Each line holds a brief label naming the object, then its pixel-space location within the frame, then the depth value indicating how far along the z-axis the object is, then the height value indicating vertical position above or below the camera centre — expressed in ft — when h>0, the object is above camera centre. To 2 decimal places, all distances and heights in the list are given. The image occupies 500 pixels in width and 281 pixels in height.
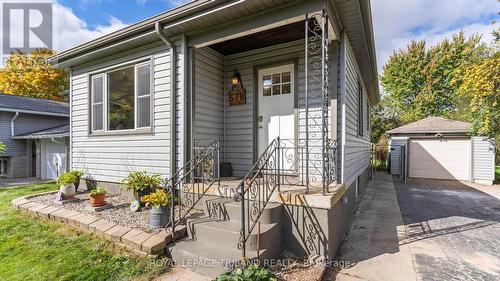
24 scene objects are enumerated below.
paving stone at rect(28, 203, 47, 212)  15.03 -4.33
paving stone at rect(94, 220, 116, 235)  11.49 -4.24
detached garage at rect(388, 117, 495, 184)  35.81 -1.83
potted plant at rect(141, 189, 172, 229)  11.48 -3.41
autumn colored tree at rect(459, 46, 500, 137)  25.93 +5.52
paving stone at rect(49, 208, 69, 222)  13.47 -4.28
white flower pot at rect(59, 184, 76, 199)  16.32 -3.49
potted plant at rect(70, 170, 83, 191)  18.34 -2.87
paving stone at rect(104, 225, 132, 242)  10.89 -4.27
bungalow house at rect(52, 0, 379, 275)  10.57 +1.99
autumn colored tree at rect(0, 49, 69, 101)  60.38 +16.23
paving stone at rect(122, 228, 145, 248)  10.37 -4.26
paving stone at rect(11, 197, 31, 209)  16.63 -4.39
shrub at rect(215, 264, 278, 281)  7.49 -4.28
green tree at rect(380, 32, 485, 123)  71.10 +19.60
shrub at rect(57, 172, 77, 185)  16.53 -2.72
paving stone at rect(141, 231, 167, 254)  9.84 -4.33
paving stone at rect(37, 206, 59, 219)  14.24 -4.31
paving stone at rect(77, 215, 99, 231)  12.24 -4.20
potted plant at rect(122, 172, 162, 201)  14.14 -2.63
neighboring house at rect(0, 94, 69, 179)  36.22 -0.35
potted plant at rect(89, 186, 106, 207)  14.51 -3.51
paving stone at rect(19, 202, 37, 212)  15.71 -4.40
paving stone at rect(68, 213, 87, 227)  12.67 -4.27
